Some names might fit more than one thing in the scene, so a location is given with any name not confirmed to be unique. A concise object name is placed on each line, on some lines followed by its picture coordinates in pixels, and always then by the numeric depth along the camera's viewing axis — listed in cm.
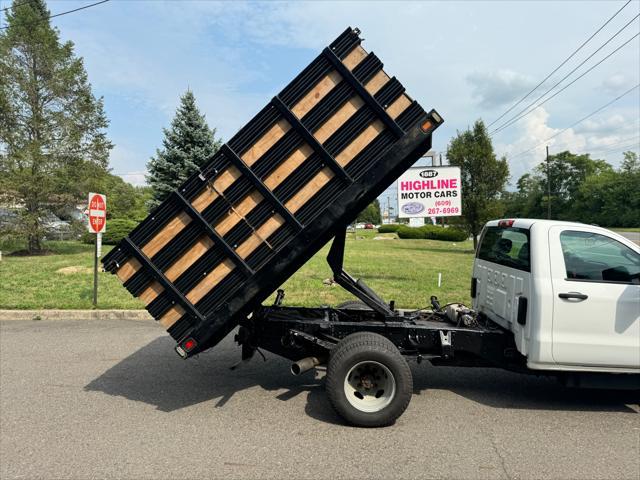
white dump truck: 393
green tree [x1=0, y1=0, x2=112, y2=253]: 2056
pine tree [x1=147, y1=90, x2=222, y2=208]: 2119
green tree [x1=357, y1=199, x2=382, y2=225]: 12988
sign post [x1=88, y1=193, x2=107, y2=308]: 898
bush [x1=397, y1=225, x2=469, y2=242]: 3766
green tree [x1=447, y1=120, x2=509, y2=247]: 2689
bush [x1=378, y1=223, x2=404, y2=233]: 6012
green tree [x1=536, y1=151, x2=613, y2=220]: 8600
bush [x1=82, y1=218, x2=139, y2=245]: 2586
